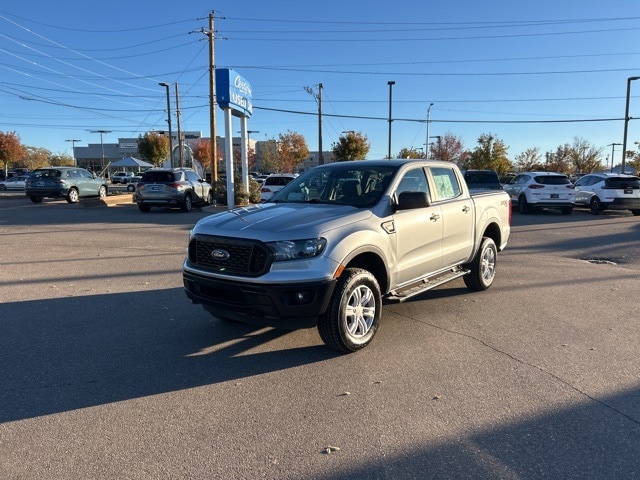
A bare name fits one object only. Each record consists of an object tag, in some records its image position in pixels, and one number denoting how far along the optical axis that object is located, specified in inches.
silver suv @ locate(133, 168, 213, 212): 726.5
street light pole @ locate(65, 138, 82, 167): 3939.5
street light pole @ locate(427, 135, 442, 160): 2768.2
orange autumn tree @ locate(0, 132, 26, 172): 2330.2
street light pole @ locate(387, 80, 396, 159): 1396.4
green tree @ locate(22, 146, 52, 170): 3875.5
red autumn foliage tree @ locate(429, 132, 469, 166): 2764.0
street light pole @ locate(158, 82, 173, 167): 1642.0
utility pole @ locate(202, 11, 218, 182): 943.0
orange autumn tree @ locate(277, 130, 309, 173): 2761.6
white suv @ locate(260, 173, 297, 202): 795.6
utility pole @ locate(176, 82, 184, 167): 1637.6
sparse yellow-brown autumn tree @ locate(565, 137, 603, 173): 2741.1
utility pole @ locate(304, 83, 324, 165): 1530.5
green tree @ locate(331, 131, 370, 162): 1801.2
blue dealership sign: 719.7
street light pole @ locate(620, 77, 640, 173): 1158.3
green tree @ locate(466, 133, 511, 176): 2162.9
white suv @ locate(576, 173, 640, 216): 717.3
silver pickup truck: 163.8
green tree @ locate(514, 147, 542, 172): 2827.3
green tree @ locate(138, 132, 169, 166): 2415.1
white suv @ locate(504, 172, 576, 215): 721.0
